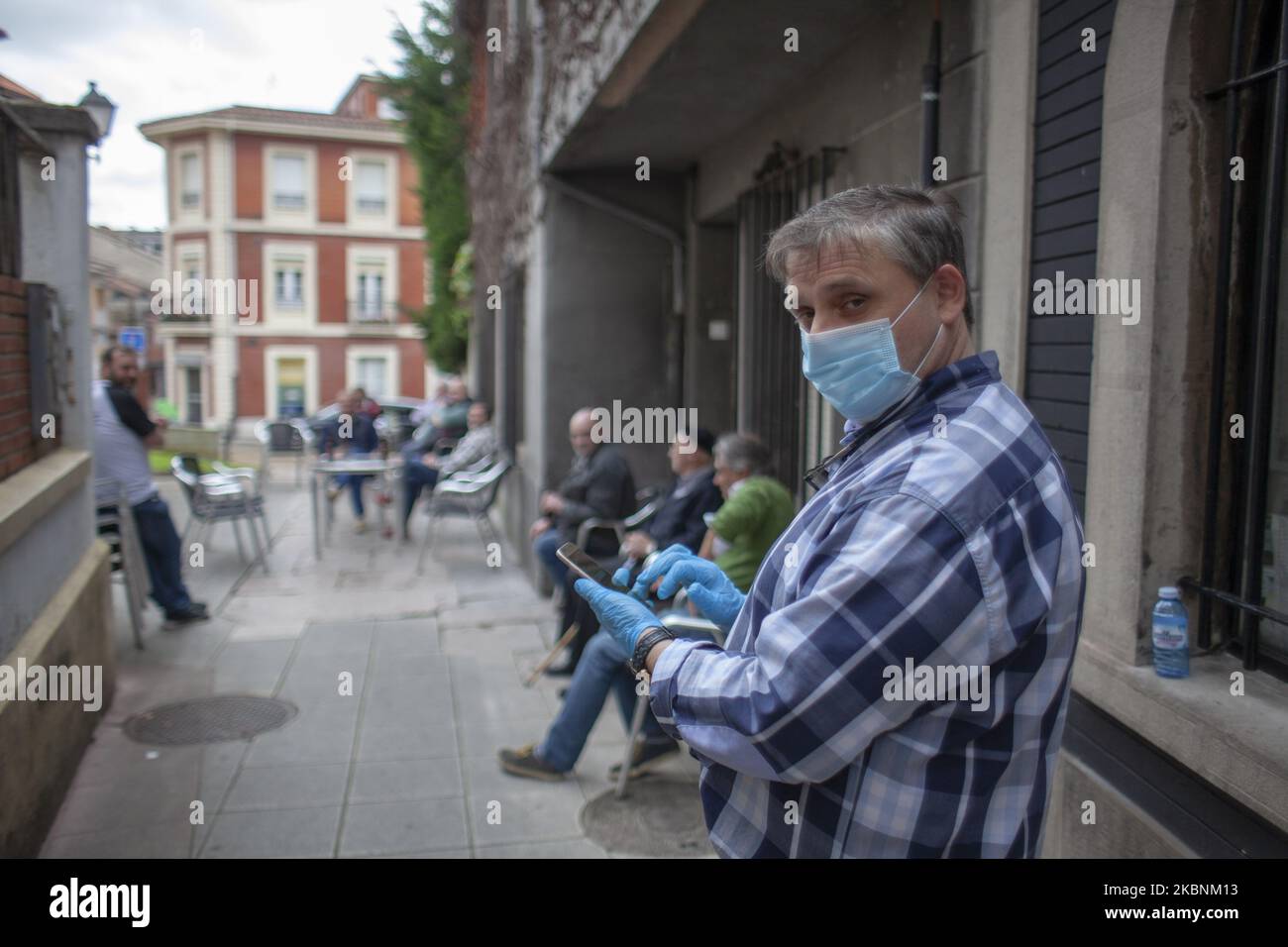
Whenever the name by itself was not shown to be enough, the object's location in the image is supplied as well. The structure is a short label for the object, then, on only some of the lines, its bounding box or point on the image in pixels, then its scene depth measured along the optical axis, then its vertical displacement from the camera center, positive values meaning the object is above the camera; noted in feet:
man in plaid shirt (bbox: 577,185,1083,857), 4.44 -0.96
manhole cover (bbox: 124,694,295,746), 16.96 -5.77
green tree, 51.88 +14.39
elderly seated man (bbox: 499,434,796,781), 14.70 -3.88
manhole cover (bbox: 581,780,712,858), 13.29 -5.84
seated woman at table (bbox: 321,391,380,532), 38.19 -2.12
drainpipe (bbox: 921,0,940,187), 11.39 +3.11
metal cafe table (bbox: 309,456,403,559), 33.71 -2.81
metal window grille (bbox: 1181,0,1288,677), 7.64 +0.42
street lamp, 22.50 +6.10
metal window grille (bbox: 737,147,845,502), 16.34 +0.77
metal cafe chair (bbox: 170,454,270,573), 29.68 -3.30
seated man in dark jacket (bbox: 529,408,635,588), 21.53 -2.26
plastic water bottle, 8.25 -1.93
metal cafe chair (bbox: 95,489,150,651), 21.50 -3.49
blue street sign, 57.00 +2.73
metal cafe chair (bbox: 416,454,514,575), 31.53 -3.39
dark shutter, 9.07 +1.79
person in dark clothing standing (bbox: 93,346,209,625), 22.49 -1.88
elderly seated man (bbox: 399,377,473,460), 42.06 -1.35
